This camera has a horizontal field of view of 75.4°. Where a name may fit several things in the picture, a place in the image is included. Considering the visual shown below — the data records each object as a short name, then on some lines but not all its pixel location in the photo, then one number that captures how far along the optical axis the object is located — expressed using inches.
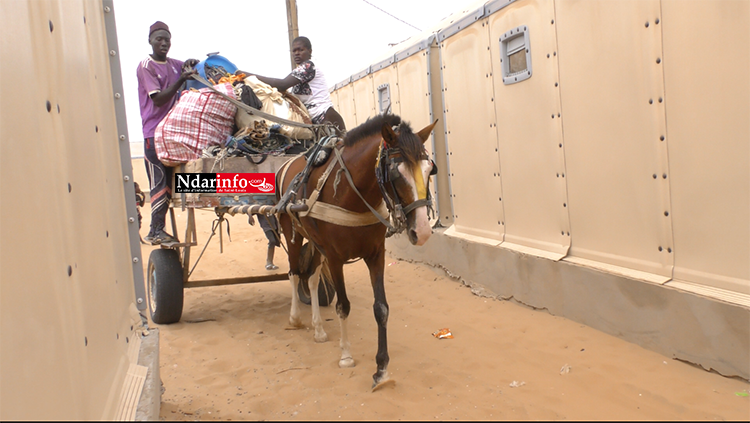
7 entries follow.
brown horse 109.7
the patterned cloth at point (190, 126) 175.9
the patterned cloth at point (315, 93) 205.2
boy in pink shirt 184.5
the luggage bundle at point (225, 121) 176.6
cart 174.1
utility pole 383.6
